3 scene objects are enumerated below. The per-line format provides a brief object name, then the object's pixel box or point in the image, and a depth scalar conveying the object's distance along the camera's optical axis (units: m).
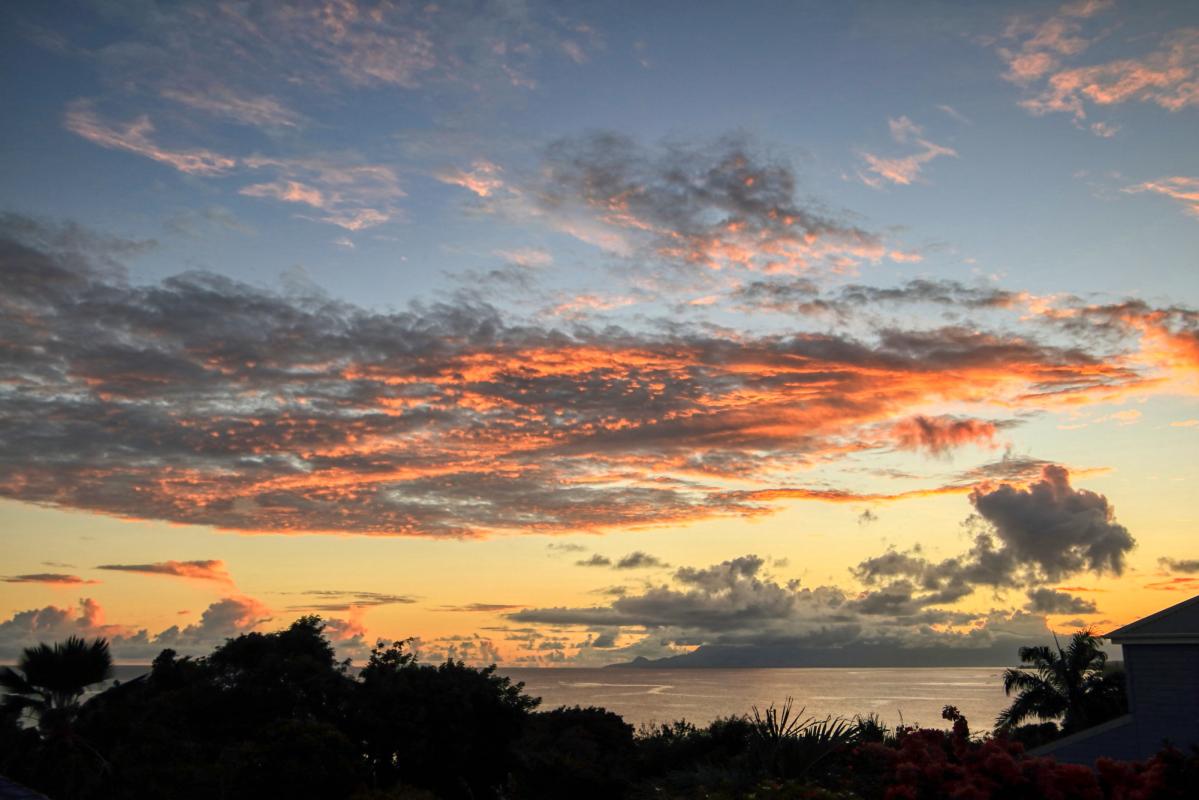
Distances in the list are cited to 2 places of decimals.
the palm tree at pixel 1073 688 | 39.72
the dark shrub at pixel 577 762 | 17.78
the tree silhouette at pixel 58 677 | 20.28
